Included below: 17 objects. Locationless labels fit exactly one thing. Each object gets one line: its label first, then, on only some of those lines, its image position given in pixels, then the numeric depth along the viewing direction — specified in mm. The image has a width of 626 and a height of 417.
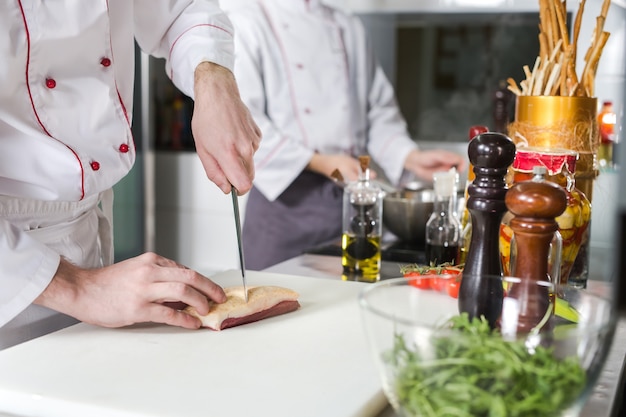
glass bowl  497
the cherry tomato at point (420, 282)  638
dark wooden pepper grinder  757
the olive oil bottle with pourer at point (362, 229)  1240
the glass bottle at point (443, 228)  1197
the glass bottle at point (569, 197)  971
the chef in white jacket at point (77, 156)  857
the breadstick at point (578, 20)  1158
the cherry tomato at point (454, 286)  677
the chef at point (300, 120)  2145
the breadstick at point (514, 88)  1185
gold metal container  1122
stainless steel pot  1417
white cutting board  673
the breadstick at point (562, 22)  1133
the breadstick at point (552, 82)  1143
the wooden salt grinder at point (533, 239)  664
